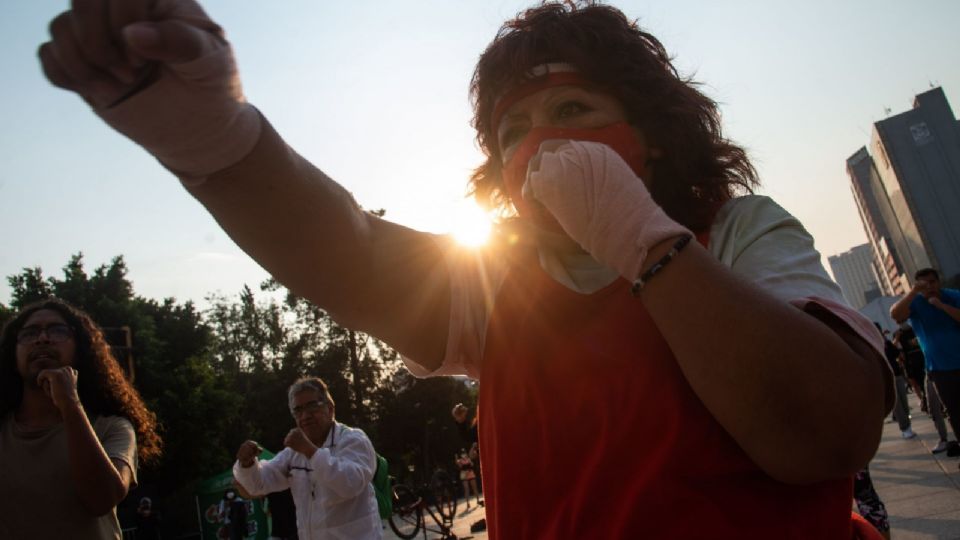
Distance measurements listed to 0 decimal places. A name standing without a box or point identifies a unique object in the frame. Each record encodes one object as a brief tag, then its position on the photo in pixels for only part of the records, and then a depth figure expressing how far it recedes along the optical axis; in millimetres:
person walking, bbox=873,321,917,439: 9461
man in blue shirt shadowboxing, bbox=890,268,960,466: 6004
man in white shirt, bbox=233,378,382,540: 4688
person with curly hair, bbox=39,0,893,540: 910
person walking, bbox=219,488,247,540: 12271
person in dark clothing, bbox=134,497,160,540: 15438
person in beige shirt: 2414
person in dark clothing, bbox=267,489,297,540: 6391
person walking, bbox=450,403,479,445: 10493
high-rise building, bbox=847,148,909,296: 98625
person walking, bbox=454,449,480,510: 17767
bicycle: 11320
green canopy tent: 19828
